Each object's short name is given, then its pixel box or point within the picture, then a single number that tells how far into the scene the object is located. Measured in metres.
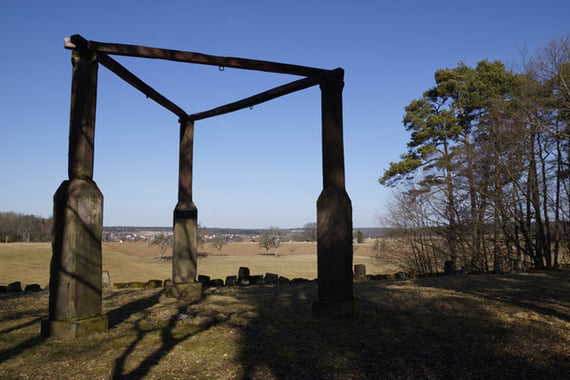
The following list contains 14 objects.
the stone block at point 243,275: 12.80
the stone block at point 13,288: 11.23
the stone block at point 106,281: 10.40
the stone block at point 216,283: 12.16
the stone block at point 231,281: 12.56
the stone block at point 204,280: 12.05
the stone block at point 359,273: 13.02
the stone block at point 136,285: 11.75
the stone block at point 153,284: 11.66
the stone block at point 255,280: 12.94
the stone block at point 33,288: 11.56
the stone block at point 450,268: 15.02
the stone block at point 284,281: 12.89
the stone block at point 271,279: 12.86
